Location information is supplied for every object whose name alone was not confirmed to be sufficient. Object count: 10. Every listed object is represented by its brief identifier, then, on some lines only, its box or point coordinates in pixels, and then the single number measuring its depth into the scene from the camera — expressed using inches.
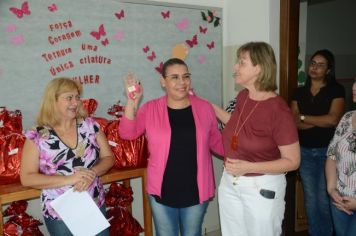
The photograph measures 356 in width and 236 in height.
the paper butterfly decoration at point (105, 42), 94.4
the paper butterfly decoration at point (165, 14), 104.1
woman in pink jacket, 73.0
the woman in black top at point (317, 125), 94.8
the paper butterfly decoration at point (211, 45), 115.3
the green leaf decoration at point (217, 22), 116.0
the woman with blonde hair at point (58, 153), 66.4
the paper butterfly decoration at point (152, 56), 103.3
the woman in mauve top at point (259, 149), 62.1
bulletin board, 82.1
